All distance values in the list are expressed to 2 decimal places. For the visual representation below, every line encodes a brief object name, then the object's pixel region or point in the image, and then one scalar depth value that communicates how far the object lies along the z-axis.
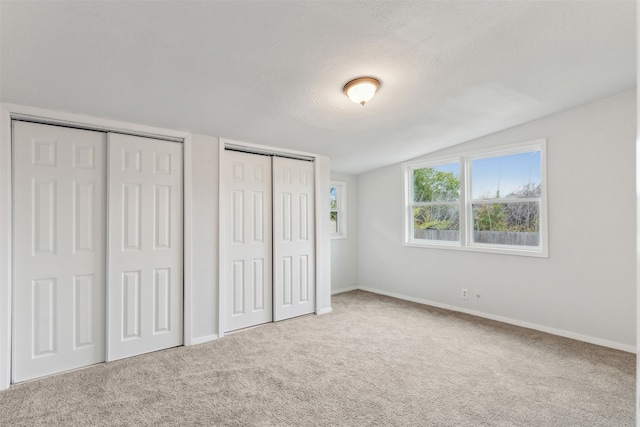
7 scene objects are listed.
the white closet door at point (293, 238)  3.94
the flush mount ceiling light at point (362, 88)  2.44
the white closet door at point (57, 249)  2.49
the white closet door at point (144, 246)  2.85
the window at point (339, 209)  5.52
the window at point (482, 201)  3.76
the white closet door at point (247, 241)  3.56
